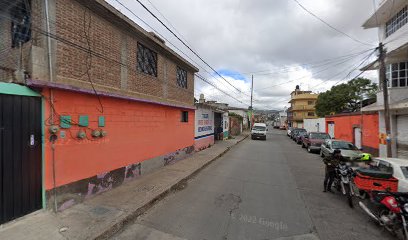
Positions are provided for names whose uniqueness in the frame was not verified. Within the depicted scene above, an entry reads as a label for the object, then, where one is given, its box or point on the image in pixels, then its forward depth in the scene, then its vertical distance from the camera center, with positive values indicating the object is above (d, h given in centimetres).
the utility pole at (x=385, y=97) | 1055 +104
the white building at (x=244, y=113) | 5412 +193
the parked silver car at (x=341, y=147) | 1242 -159
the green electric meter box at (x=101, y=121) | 618 +3
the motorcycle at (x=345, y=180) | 627 -176
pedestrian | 723 -148
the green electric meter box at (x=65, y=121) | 505 +2
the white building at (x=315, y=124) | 2928 -66
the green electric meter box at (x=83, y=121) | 557 +3
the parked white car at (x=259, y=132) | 2895 -146
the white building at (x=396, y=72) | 1230 +272
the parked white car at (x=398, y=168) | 597 -140
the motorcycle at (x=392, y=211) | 429 -180
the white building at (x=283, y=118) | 7639 +62
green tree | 3412 +371
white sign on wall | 1521 -7
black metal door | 410 -62
